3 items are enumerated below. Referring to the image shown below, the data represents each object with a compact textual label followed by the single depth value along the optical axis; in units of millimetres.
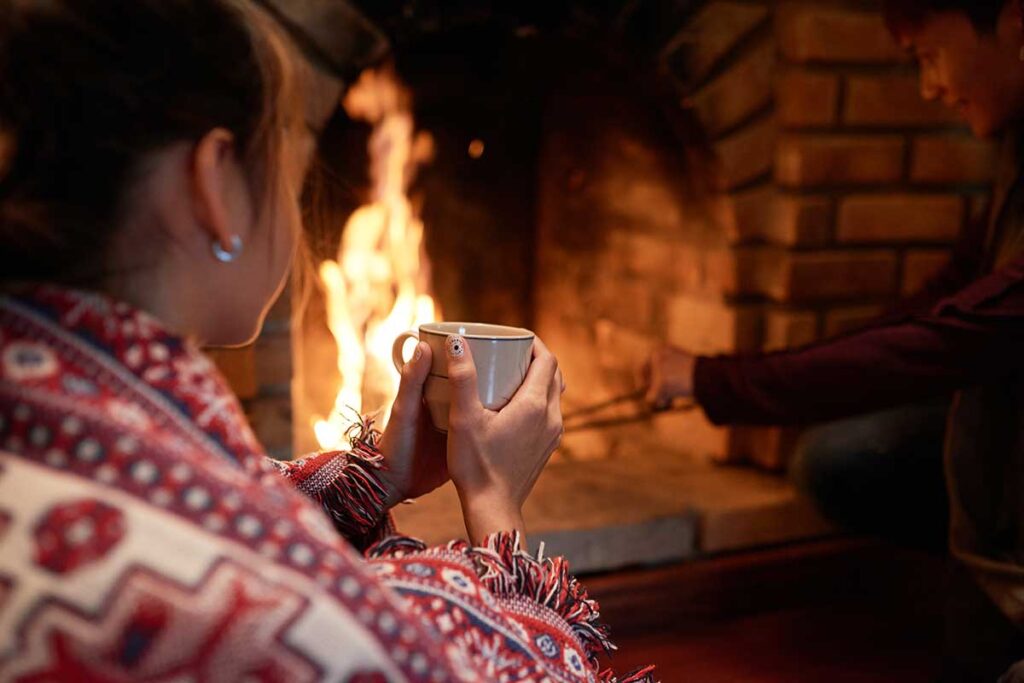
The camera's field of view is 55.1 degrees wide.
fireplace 1558
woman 469
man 1133
